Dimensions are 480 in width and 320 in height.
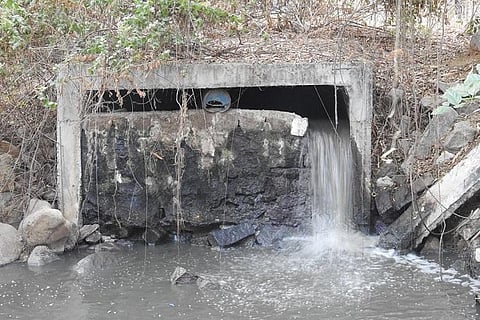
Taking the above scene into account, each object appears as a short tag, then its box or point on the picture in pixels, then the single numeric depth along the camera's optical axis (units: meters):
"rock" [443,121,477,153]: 7.58
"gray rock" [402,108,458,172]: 7.86
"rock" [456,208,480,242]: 6.77
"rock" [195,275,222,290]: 6.53
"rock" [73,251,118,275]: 7.14
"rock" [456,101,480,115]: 7.92
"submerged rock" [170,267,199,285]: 6.67
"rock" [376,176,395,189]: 7.92
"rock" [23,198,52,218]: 8.06
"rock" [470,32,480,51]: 9.03
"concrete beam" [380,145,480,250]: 6.95
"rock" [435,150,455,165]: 7.57
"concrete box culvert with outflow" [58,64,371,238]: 8.01
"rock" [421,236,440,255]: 7.33
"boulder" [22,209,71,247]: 7.50
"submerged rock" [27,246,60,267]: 7.36
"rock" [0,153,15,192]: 8.47
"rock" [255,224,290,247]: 7.98
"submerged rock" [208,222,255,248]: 7.93
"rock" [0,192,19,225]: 8.22
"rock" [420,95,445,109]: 7.99
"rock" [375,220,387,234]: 7.98
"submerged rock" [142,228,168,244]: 8.14
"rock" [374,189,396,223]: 7.79
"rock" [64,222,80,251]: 7.75
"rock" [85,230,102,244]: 8.04
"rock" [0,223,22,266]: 7.47
